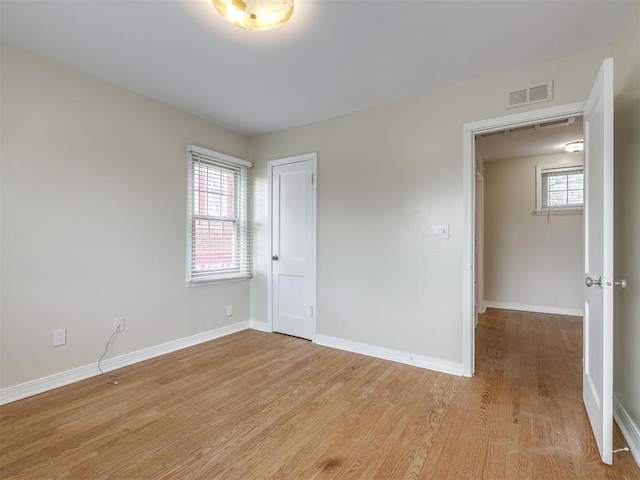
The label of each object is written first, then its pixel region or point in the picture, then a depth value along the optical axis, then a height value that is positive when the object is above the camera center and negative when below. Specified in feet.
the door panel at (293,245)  12.01 -0.21
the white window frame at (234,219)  11.18 +0.78
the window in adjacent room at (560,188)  16.30 +2.80
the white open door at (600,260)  5.20 -0.31
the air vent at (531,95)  7.86 +3.71
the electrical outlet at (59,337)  8.05 -2.50
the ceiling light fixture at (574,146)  14.23 +4.35
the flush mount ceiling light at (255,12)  5.72 +4.19
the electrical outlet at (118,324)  9.25 -2.49
